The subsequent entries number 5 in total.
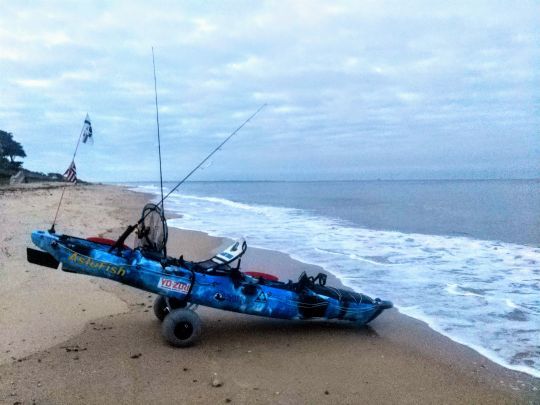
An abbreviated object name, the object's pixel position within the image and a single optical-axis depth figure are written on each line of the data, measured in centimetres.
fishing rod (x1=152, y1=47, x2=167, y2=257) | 637
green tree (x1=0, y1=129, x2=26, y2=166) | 4881
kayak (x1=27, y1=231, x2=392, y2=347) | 564
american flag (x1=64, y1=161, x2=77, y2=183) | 656
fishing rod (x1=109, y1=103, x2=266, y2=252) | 569
